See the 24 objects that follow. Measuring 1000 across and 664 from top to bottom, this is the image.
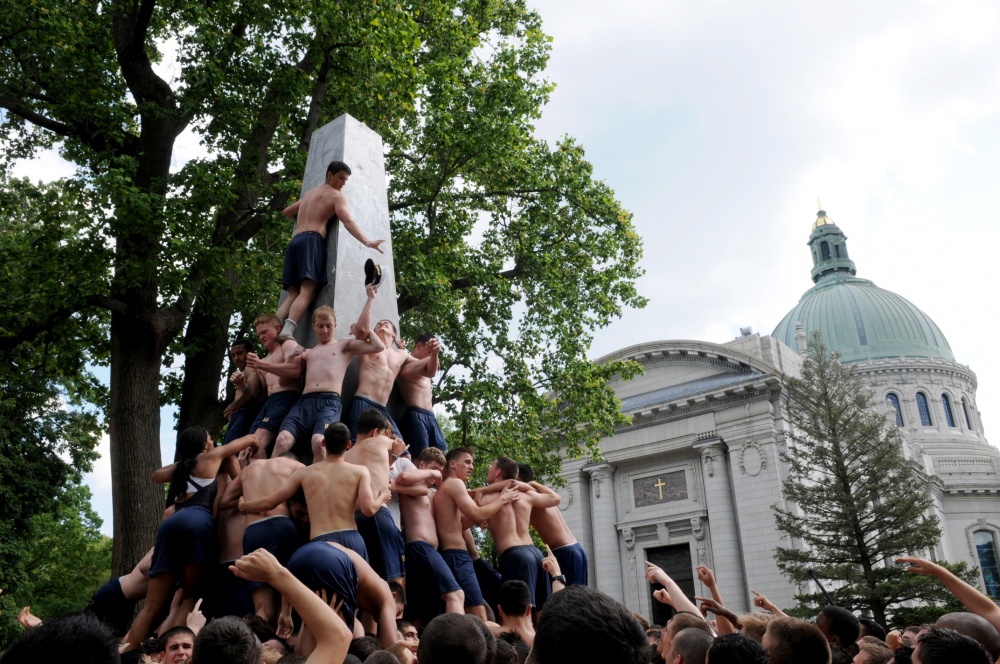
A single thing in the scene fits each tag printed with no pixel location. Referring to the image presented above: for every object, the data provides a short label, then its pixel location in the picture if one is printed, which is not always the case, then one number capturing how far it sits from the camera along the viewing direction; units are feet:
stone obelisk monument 29.32
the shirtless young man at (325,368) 24.93
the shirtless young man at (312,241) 29.35
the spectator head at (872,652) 15.47
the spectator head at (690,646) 12.83
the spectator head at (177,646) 14.79
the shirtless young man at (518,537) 26.21
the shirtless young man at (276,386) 25.93
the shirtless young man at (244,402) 28.60
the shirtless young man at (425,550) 23.22
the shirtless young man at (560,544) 28.30
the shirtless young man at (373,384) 26.21
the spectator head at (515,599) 20.67
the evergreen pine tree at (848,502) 79.00
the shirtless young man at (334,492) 19.77
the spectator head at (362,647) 13.80
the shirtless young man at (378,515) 21.84
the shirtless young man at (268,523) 20.13
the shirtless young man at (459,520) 24.58
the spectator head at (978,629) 13.87
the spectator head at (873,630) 23.75
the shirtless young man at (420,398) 28.84
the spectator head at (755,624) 15.28
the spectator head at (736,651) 10.29
